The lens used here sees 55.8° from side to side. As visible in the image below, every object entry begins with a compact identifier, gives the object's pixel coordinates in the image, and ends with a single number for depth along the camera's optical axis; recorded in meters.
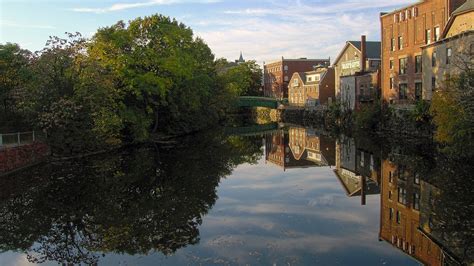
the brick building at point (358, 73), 61.19
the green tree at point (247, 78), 92.24
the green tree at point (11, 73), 35.97
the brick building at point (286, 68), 121.44
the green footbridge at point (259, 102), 95.38
